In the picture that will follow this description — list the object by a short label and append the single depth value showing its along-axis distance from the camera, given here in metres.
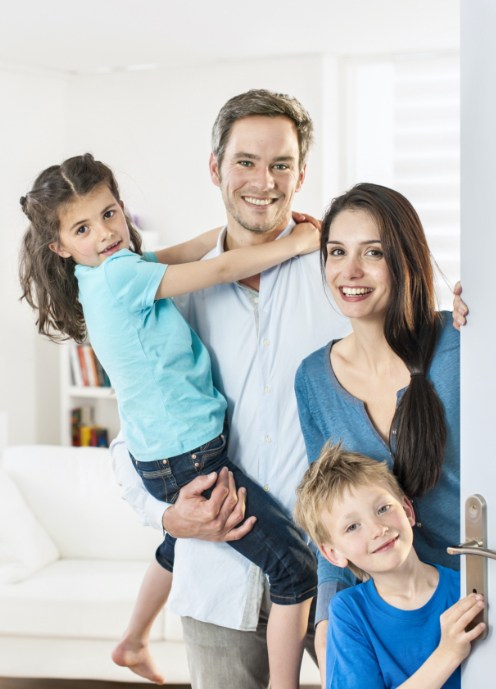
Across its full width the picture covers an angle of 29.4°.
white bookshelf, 5.52
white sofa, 3.58
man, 1.91
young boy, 1.53
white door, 1.36
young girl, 1.88
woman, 1.60
